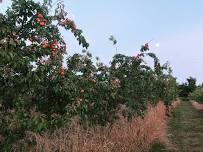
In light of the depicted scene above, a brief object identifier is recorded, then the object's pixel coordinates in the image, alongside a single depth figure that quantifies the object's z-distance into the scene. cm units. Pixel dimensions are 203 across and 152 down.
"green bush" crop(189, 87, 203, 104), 1921
